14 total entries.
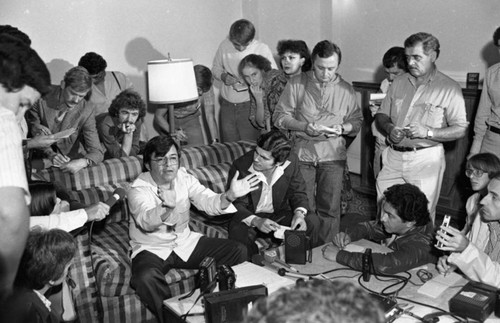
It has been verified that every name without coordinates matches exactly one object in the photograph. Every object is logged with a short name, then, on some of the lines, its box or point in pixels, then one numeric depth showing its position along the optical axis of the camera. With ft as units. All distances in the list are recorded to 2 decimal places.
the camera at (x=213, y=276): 7.66
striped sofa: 9.93
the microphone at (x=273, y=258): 8.51
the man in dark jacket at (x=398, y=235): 8.18
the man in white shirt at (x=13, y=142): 4.82
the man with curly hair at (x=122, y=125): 13.33
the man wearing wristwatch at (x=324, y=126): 12.34
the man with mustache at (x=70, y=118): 12.01
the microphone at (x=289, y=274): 8.20
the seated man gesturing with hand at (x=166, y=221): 9.55
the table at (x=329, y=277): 7.13
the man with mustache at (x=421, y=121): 11.16
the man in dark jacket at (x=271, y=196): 10.87
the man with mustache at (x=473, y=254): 7.41
